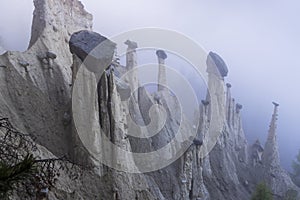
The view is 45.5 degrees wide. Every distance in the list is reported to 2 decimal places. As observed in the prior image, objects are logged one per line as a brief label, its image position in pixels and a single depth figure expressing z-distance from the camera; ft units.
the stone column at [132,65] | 84.74
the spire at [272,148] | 113.09
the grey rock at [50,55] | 60.75
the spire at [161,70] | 99.55
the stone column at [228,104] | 116.57
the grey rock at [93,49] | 53.01
